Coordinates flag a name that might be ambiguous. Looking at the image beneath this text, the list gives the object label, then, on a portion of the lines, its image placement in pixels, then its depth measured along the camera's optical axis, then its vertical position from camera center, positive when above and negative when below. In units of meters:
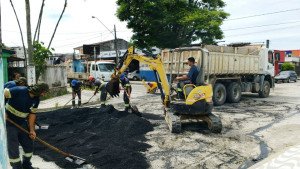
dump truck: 10.78 +0.25
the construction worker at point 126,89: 9.56 -0.62
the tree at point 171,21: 19.92 +4.61
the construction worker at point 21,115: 3.98 -0.72
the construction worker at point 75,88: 10.81 -0.63
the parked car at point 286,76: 26.23 -0.28
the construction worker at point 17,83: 5.16 -0.19
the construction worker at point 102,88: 9.91 -0.58
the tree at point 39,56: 13.28 +1.08
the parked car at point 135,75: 32.78 -0.10
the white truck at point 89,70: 20.05 +0.43
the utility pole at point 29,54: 10.59 +0.94
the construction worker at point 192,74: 6.69 +0.00
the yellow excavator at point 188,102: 6.49 -0.81
